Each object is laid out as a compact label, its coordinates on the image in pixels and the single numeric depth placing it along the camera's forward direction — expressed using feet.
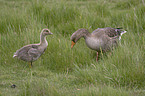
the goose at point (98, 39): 45.91
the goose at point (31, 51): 45.01
